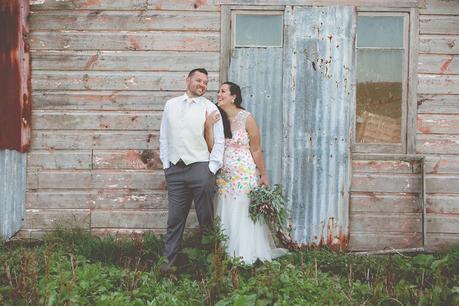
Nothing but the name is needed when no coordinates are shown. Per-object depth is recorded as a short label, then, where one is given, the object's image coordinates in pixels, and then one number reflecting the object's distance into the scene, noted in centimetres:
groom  559
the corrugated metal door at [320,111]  657
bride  576
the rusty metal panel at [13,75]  652
